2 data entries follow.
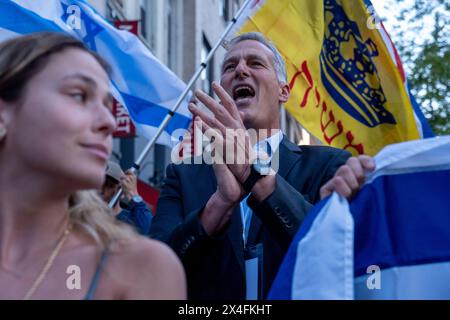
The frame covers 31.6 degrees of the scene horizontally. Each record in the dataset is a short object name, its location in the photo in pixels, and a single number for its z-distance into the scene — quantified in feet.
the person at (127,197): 18.35
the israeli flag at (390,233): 7.90
